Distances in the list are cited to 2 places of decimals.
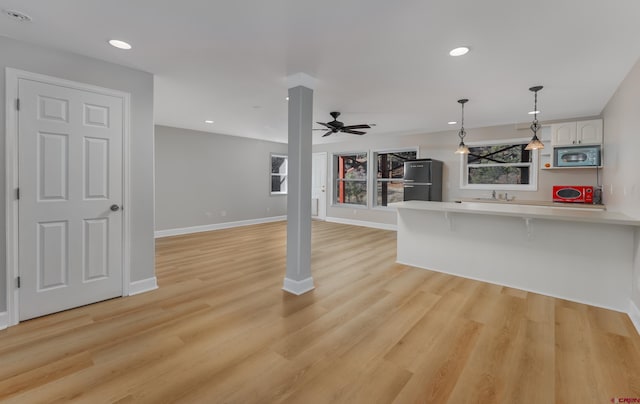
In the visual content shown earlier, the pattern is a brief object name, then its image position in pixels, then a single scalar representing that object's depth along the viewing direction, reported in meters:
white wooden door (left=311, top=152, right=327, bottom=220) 8.60
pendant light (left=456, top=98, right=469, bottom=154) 4.31
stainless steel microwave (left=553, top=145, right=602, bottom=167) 4.46
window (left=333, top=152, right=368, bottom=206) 8.18
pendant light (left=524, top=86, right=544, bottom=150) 3.49
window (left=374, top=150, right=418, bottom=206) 7.47
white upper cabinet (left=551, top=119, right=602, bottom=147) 4.50
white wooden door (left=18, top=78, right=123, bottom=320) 2.48
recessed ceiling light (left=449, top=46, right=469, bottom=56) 2.51
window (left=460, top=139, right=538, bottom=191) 5.46
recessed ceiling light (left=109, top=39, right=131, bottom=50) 2.44
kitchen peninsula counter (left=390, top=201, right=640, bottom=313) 2.86
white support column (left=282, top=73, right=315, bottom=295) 3.16
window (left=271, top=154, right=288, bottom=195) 8.55
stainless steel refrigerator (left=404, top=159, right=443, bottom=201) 5.95
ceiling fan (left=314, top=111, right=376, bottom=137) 4.72
